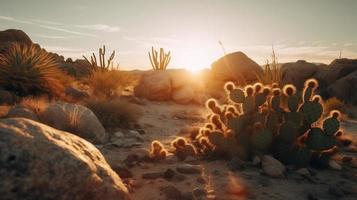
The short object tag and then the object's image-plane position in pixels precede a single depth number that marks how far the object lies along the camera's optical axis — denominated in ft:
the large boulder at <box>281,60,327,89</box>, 67.03
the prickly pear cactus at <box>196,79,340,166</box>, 18.25
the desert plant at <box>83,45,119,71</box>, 56.08
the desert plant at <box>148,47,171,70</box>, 63.67
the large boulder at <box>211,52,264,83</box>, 72.23
